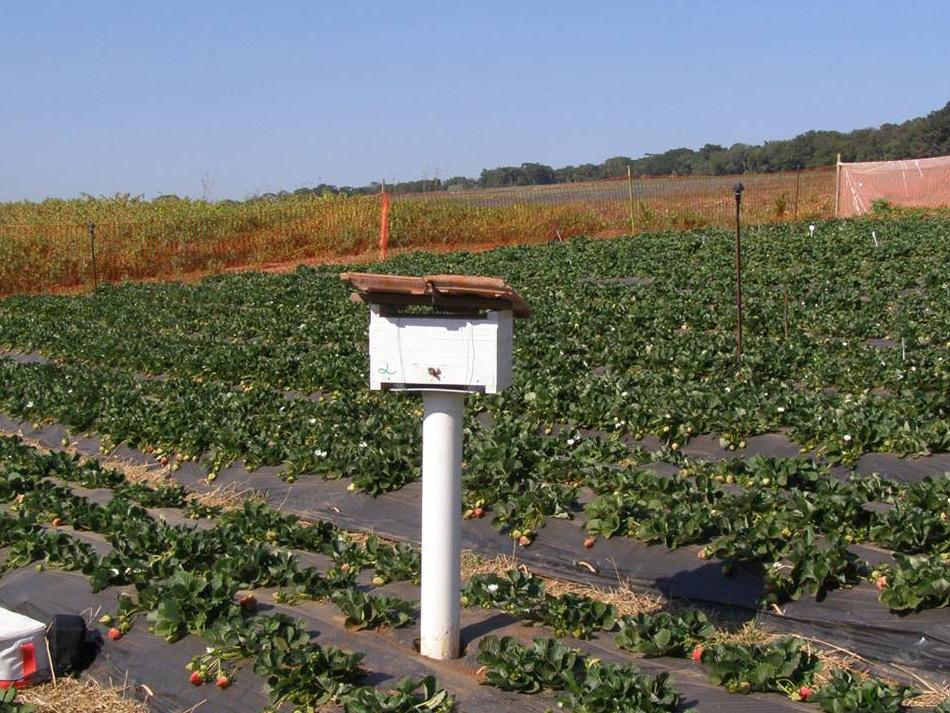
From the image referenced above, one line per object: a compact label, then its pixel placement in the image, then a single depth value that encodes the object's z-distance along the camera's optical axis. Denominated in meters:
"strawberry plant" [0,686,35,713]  4.00
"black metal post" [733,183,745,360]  10.13
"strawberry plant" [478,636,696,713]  3.72
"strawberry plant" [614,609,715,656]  4.30
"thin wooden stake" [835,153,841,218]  28.84
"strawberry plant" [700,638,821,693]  3.94
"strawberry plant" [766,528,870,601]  4.99
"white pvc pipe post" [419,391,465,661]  4.27
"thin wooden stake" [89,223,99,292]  23.59
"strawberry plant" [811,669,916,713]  3.63
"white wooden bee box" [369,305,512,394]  4.12
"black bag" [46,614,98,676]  4.49
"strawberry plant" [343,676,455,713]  3.78
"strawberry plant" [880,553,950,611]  4.64
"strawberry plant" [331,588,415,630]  4.59
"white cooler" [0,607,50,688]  4.39
